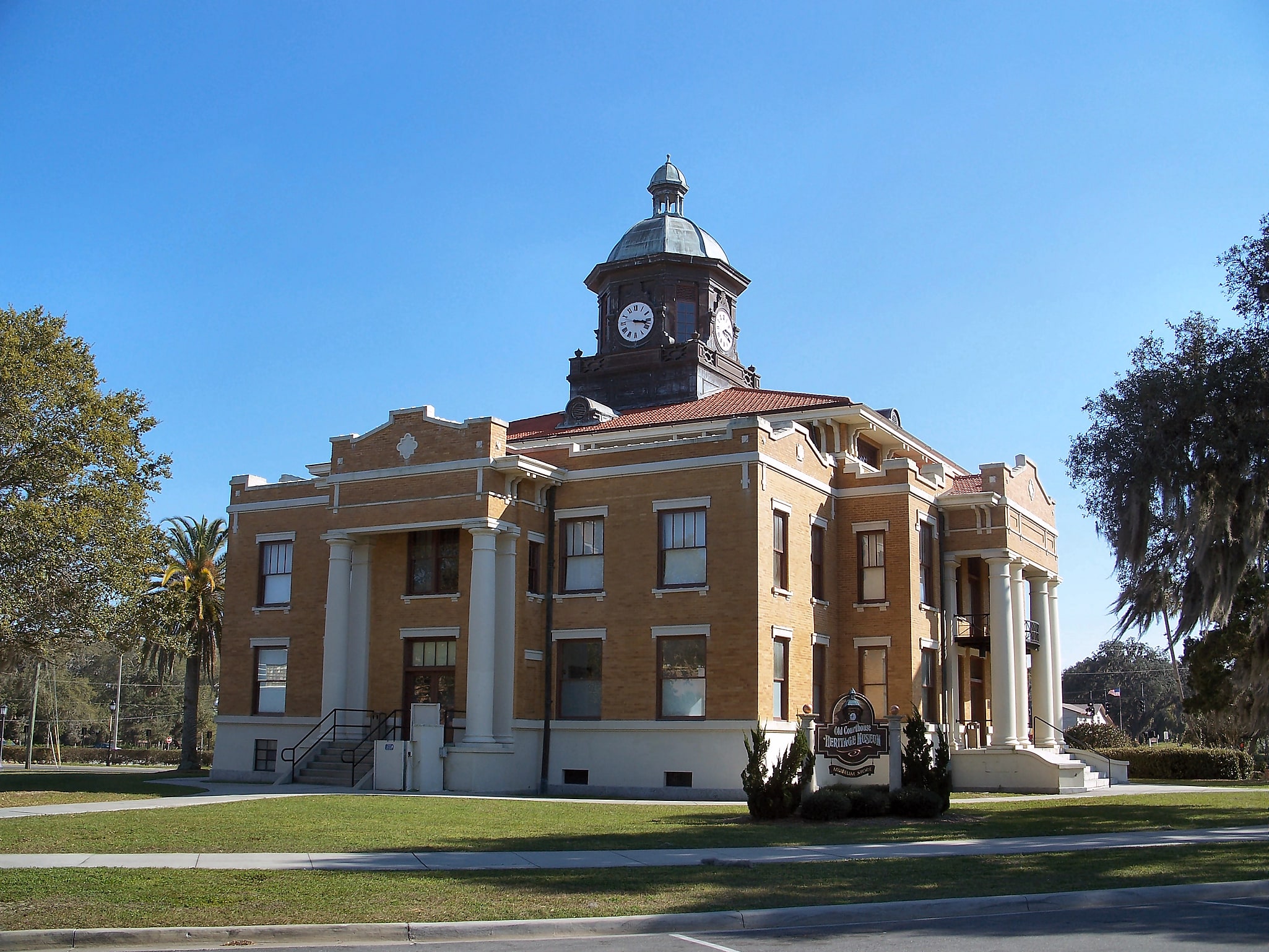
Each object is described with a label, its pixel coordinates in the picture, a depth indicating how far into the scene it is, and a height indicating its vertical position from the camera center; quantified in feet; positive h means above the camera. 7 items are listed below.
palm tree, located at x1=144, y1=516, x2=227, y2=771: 156.66 +9.51
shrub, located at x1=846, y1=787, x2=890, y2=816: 76.89 -7.75
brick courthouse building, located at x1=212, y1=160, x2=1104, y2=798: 100.22 +6.08
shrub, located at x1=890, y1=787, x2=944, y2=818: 75.20 -7.52
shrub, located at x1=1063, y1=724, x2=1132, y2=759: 158.81 -7.31
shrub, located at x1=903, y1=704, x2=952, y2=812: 77.46 -5.45
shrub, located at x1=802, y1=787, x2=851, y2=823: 74.54 -7.74
